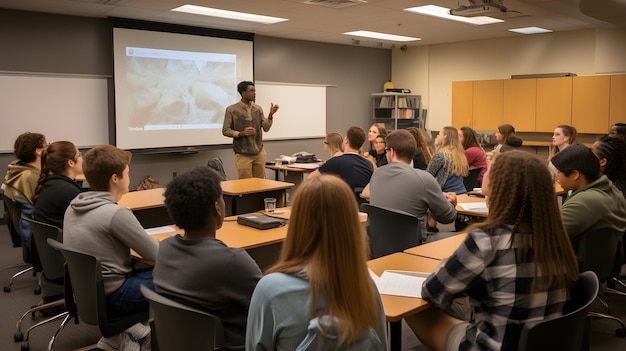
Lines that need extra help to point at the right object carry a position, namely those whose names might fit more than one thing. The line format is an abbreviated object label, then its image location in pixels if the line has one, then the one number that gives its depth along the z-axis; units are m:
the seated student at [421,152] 5.62
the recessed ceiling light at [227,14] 6.94
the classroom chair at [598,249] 2.93
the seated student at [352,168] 4.46
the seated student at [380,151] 6.28
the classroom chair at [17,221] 3.86
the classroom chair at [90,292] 2.51
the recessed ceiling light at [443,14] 7.17
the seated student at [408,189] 3.44
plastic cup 3.93
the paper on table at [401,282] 2.18
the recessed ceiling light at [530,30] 8.88
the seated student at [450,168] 4.85
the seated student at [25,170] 4.19
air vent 6.44
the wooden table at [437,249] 2.79
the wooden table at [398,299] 1.99
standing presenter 6.93
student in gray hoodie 2.65
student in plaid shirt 1.75
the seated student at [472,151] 5.93
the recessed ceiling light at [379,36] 9.17
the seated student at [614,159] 3.96
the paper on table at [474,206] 3.96
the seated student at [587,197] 2.90
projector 6.03
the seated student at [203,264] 1.88
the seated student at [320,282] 1.45
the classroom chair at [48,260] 3.08
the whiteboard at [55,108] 6.82
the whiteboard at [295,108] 9.44
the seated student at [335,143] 5.74
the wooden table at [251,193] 4.95
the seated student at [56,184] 3.39
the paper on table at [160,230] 3.38
